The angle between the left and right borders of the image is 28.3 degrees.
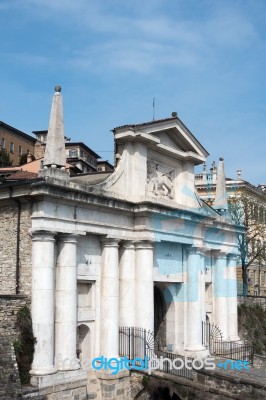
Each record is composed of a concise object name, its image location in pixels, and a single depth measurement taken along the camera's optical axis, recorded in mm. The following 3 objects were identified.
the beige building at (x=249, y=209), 38403
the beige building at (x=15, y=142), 61125
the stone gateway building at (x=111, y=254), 16422
